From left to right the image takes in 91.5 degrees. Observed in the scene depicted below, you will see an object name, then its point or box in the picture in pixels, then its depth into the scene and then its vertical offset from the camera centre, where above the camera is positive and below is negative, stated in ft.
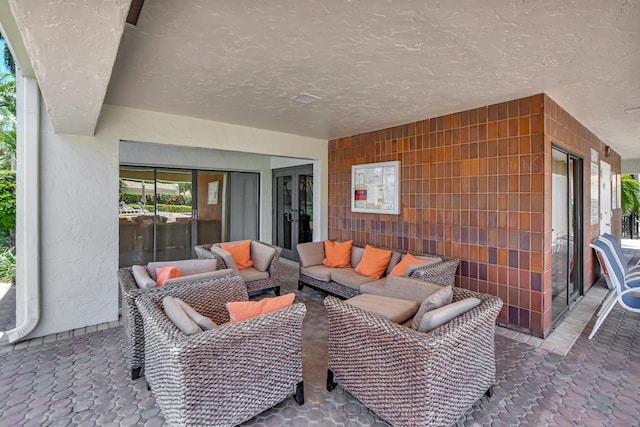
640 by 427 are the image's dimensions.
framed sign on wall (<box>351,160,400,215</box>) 14.93 +1.32
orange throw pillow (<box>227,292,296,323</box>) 6.57 -2.02
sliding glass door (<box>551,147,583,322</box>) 11.63 -0.74
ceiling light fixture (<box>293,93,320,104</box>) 10.48 +4.01
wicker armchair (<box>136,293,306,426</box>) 5.46 -2.94
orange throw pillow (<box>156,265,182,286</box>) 9.41 -1.83
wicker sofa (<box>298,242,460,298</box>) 10.94 -2.49
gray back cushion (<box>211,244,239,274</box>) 12.64 -1.78
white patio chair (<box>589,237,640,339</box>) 9.95 -2.45
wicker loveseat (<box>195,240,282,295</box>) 12.78 -2.55
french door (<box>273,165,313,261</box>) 21.31 +0.45
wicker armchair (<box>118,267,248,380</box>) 7.84 -2.19
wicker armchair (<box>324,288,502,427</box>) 5.64 -3.01
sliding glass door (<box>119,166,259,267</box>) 19.11 +0.22
